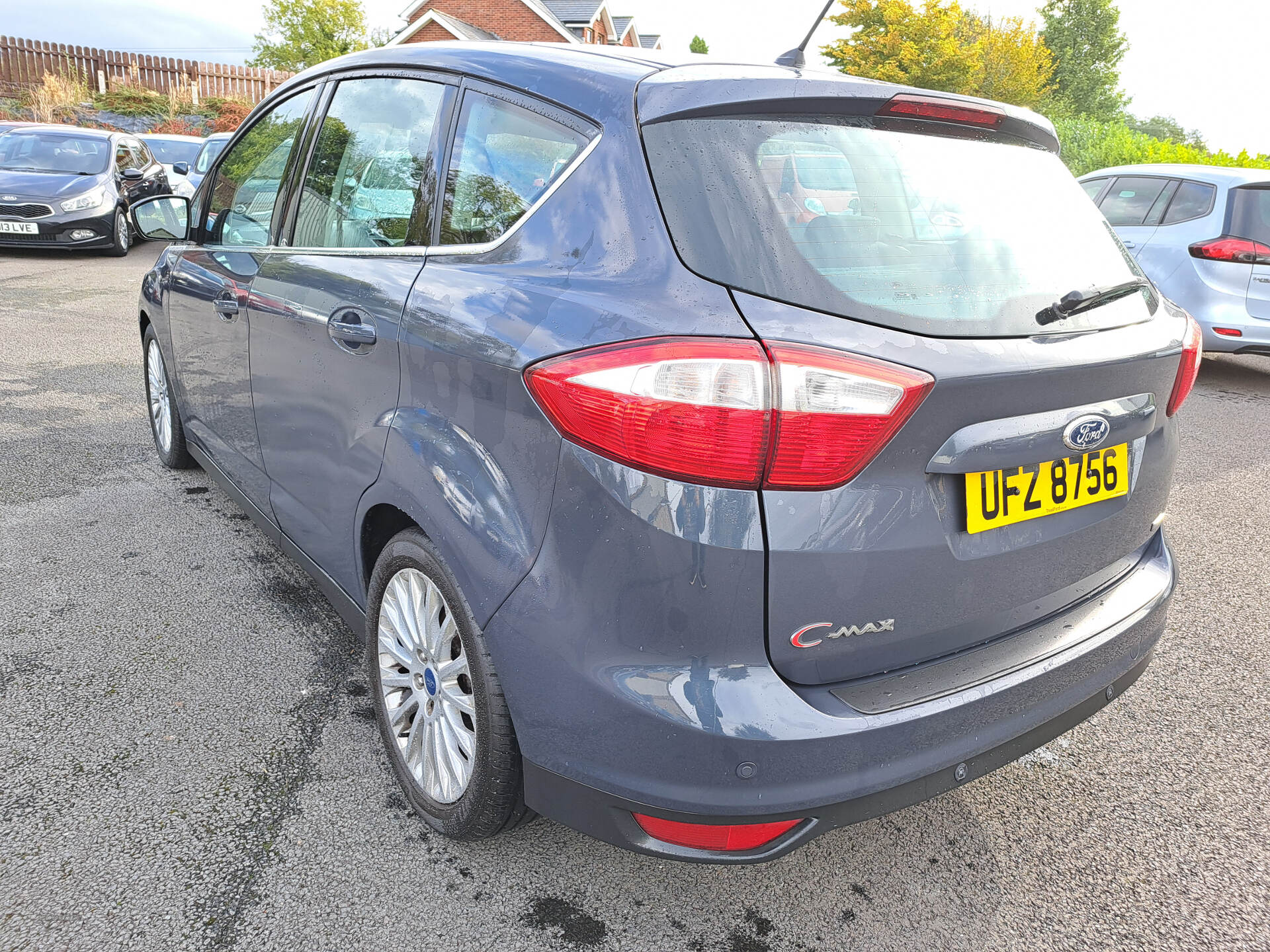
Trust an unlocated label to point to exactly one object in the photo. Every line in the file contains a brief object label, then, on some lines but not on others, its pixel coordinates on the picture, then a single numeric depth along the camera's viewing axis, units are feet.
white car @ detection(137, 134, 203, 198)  57.47
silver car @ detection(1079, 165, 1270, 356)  23.72
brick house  114.42
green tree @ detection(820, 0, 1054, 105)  135.33
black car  37.68
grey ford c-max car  5.15
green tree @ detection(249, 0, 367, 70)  144.66
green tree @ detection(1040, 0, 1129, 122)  207.10
